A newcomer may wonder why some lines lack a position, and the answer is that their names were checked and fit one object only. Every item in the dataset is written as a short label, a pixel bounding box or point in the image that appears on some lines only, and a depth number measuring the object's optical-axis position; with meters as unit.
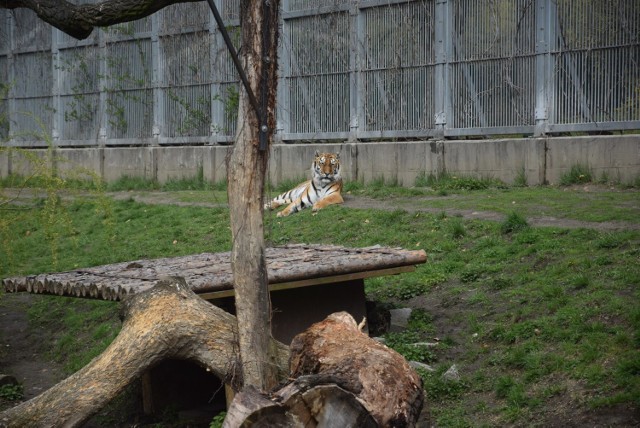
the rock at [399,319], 20.56
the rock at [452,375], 17.26
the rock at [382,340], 19.46
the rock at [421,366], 17.80
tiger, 32.72
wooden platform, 17.23
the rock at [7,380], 20.44
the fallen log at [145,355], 14.18
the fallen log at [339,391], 12.04
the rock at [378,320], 20.58
